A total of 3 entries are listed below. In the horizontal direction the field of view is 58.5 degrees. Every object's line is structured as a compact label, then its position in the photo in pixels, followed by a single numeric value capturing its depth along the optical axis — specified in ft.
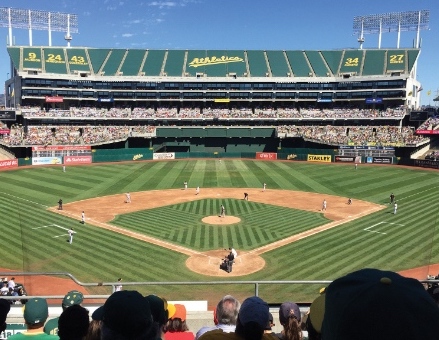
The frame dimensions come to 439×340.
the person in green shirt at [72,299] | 23.20
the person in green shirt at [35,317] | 17.75
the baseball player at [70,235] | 88.20
